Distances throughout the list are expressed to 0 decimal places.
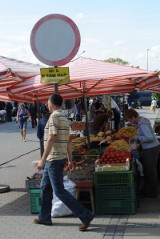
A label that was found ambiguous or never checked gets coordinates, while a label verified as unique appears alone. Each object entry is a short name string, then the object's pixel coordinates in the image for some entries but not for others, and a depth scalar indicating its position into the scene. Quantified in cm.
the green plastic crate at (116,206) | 735
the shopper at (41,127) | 804
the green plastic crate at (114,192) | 735
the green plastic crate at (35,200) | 743
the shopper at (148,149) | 848
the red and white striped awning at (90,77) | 776
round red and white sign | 680
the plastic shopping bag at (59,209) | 720
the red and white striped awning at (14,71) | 786
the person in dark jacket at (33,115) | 3086
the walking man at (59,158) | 640
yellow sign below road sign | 677
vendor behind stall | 1237
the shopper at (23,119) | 2147
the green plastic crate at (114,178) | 733
